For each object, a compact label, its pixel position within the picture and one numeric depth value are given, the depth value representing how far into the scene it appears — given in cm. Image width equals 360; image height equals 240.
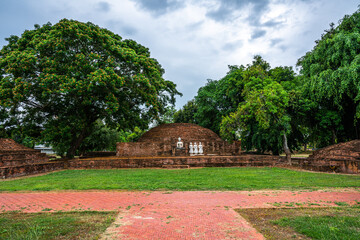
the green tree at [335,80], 1278
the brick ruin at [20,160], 998
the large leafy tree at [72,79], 1312
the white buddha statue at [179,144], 1839
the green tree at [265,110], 1416
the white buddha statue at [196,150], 1861
